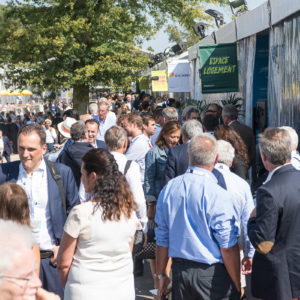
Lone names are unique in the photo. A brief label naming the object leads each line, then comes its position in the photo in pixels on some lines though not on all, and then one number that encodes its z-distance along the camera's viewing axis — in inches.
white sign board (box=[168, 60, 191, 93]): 641.6
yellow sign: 713.6
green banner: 392.8
